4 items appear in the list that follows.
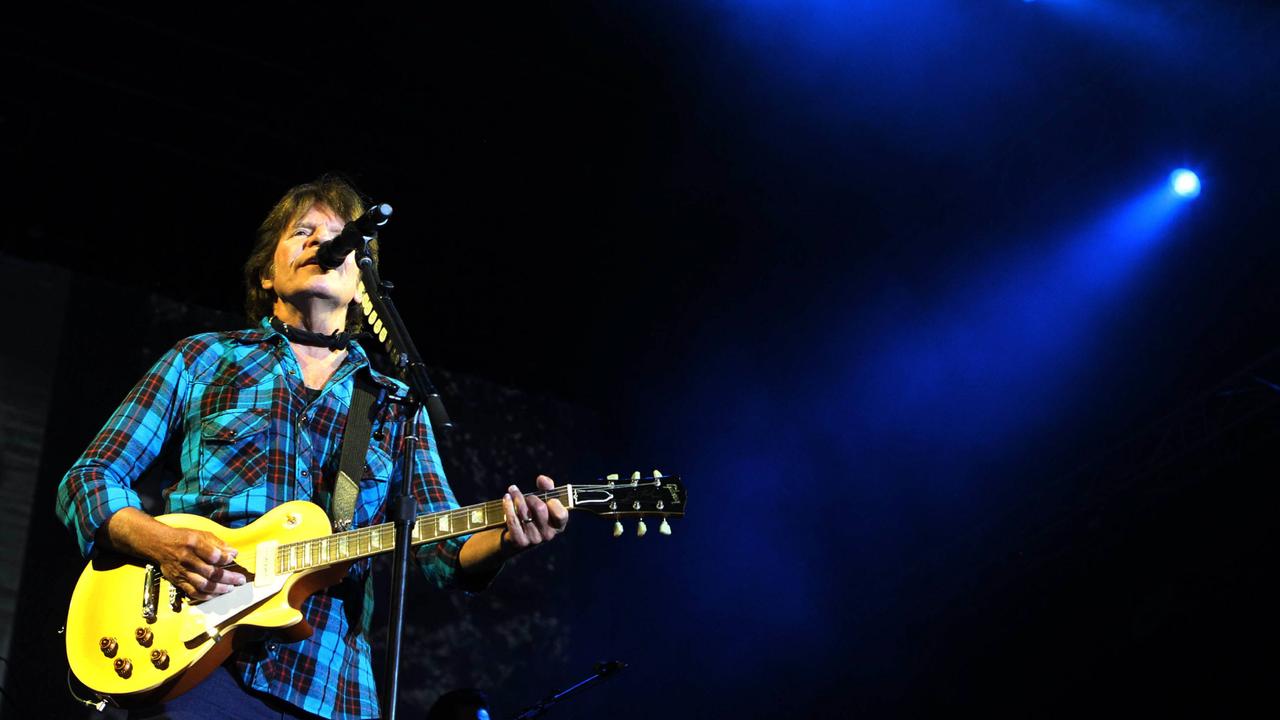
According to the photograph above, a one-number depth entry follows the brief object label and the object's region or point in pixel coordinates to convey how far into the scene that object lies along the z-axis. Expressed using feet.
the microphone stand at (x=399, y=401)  7.83
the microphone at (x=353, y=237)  8.94
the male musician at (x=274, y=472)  8.95
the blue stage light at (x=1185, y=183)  20.07
